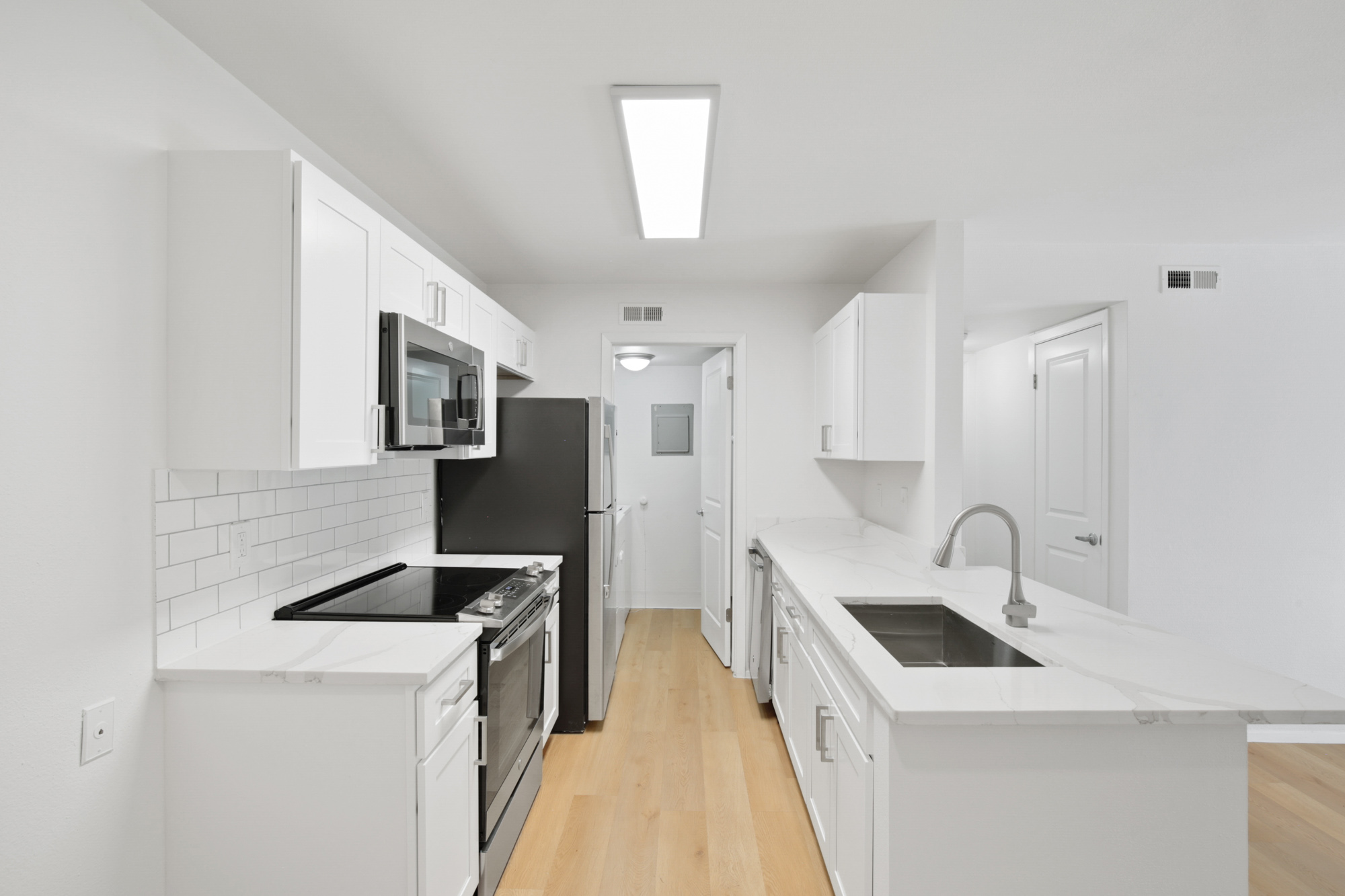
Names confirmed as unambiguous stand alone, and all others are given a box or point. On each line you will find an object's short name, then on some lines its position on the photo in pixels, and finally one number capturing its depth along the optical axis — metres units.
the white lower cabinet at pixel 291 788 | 1.46
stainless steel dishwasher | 3.29
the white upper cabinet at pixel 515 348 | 3.11
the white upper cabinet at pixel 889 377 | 2.88
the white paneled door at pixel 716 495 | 3.96
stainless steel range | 1.88
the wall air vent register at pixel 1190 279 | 3.09
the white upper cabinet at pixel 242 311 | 1.45
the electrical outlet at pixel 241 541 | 1.68
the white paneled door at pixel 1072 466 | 3.27
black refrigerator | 3.01
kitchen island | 1.31
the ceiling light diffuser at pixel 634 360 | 4.37
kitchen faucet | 1.84
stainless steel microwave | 1.85
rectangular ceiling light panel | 1.71
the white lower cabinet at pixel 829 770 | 1.53
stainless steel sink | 2.15
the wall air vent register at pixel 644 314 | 3.83
